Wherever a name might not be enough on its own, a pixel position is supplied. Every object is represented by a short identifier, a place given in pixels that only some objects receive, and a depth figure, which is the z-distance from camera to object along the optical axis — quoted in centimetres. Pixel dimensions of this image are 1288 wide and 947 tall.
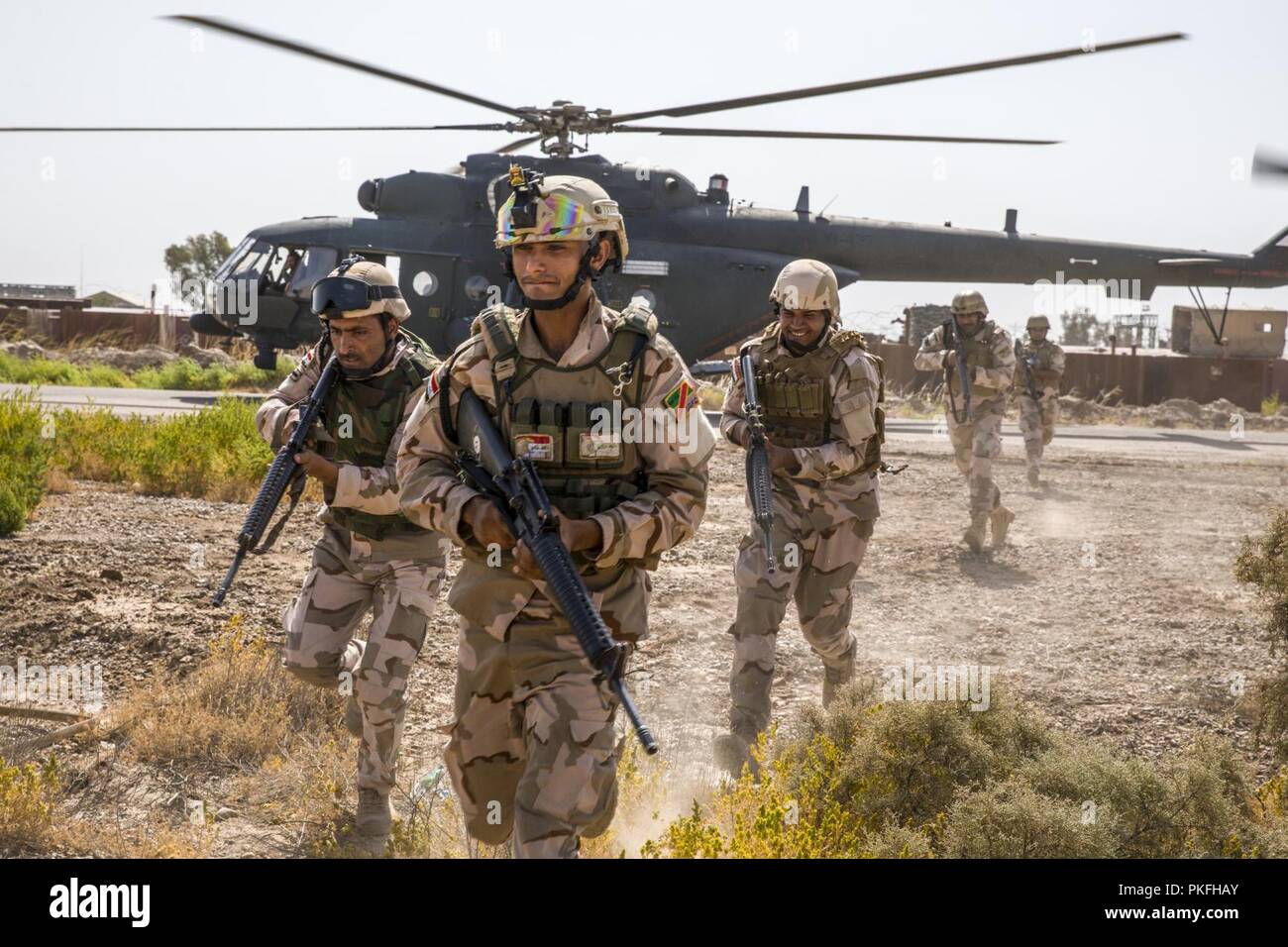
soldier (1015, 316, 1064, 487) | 1366
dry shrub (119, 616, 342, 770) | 527
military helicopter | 1550
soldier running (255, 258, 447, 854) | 456
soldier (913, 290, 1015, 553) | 1045
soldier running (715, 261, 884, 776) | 554
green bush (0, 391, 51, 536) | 855
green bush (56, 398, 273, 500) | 1079
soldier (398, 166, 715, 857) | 350
